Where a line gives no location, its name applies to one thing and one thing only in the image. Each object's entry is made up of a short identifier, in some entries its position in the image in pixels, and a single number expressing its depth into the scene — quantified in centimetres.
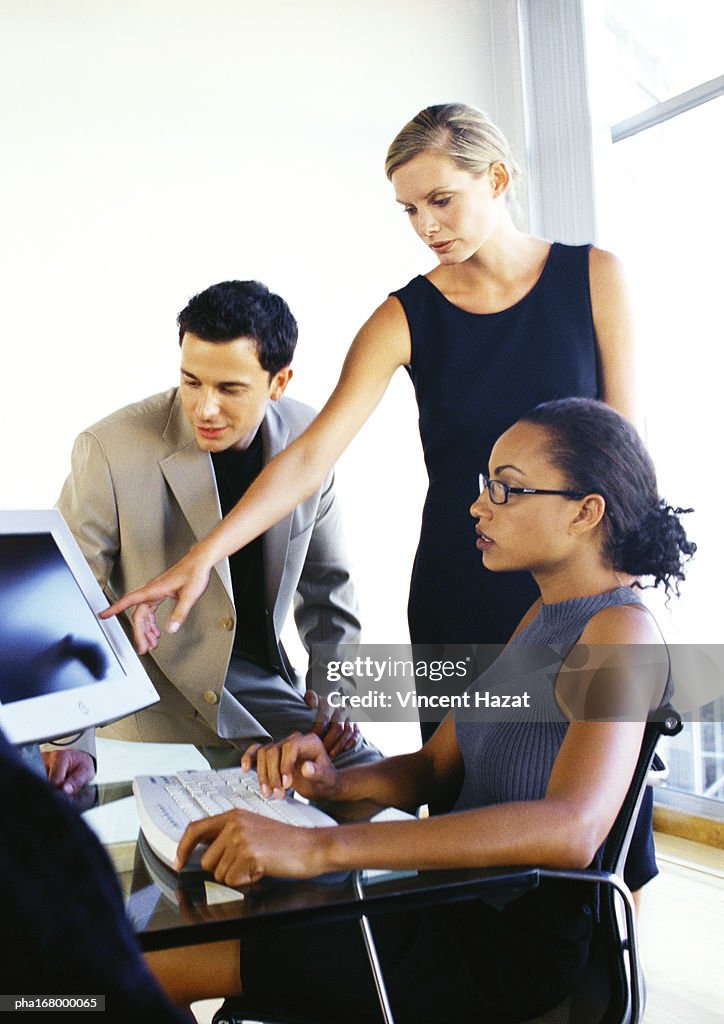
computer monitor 132
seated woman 107
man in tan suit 201
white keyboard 113
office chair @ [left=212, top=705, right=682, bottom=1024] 114
